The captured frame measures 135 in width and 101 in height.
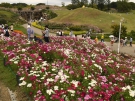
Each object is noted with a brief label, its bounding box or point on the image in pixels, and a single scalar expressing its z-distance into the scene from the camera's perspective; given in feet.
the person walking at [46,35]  36.61
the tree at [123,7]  212.75
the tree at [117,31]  87.16
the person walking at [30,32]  37.40
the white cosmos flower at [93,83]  14.36
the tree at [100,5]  219.31
